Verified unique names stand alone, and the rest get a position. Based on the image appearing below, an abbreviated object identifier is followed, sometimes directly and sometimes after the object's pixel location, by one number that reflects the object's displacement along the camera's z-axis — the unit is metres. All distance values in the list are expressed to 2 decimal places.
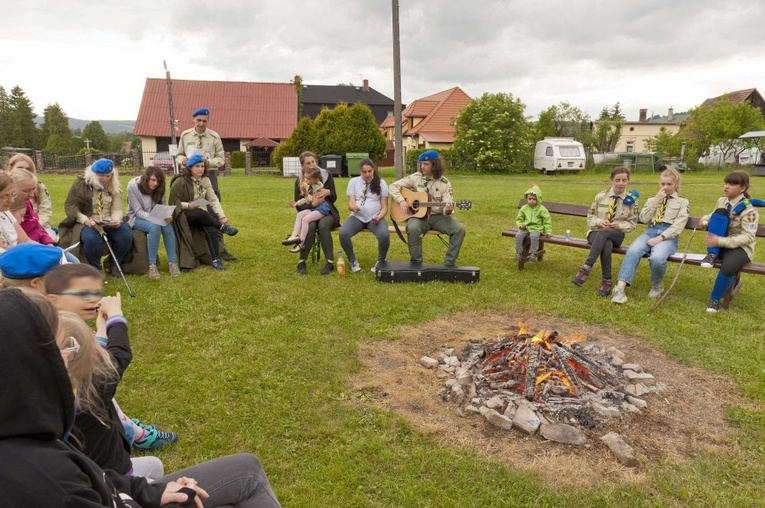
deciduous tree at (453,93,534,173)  27.73
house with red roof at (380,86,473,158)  35.88
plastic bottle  6.92
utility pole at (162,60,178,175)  24.20
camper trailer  28.53
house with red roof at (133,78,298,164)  35.50
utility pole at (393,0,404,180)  12.72
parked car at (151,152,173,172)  26.43
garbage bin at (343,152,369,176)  25.31
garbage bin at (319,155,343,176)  24.97
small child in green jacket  7.21
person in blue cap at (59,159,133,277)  6.32
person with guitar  6.75
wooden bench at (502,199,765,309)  5.74
